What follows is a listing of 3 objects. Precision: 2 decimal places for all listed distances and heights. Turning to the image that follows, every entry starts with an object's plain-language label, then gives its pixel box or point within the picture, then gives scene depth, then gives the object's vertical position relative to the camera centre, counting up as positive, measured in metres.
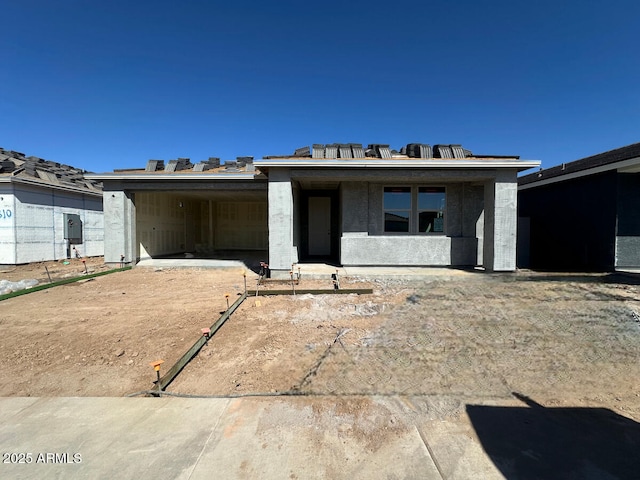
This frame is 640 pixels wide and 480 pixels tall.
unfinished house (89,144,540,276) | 8.77 +1.19
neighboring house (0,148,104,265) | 11.50 +0.76
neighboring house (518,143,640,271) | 9.34 +0.70
